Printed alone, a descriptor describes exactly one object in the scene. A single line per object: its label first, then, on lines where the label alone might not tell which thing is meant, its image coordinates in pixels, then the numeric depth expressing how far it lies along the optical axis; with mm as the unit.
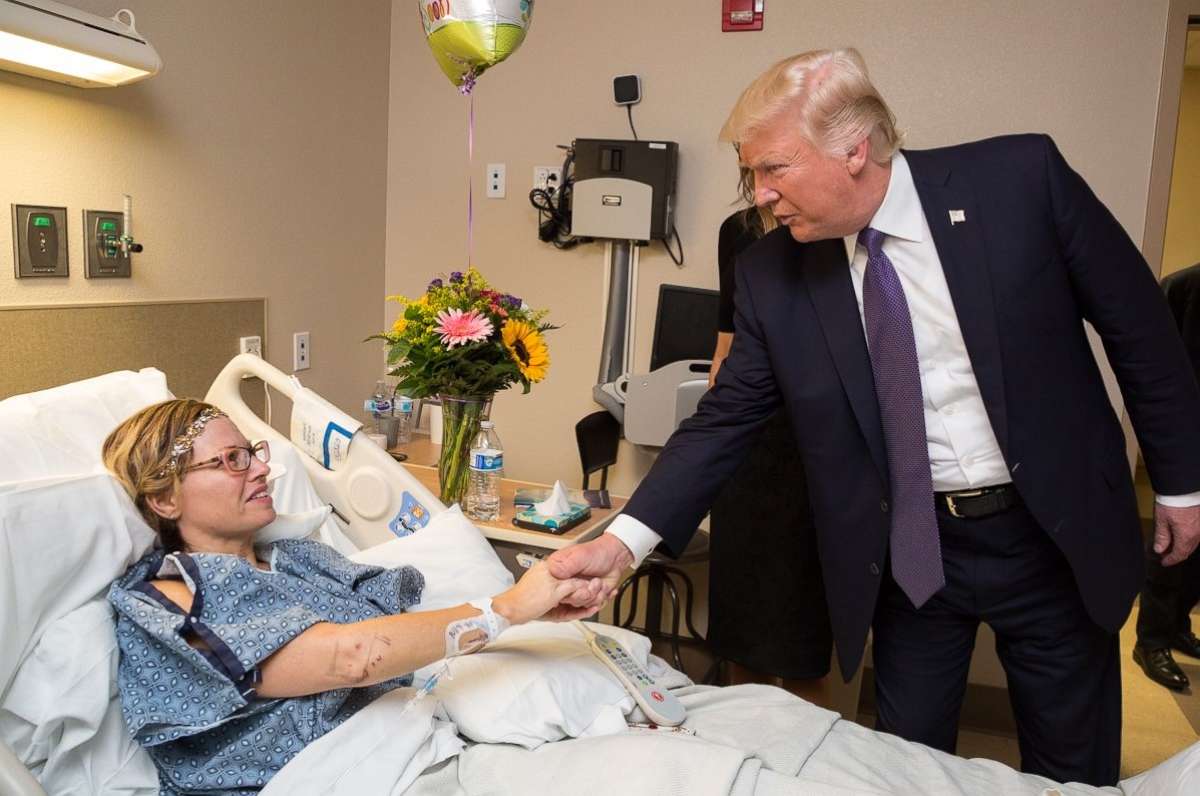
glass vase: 2311
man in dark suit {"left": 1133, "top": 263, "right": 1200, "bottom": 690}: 3443
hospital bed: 1305
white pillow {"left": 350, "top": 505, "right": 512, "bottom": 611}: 1830
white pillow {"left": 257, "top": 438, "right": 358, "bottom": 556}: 1831
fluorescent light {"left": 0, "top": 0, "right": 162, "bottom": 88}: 1858
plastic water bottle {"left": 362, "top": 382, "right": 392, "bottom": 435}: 3076
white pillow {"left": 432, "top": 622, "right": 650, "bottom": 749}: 1458
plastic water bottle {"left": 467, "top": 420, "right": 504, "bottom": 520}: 2320
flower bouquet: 2238
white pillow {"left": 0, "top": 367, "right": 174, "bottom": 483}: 1667
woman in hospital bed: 1339
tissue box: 2246
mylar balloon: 2049
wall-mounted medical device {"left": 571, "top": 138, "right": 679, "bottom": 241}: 3279
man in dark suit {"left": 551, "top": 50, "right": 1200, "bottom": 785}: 1561
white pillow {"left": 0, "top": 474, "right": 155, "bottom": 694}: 1321
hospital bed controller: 1537
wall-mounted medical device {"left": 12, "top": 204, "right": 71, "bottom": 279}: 2197
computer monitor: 3316
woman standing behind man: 2498
